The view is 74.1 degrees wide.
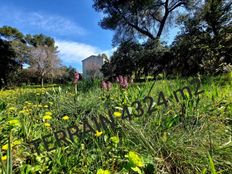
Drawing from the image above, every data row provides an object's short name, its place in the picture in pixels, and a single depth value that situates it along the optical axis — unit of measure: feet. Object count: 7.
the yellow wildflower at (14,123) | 3.38
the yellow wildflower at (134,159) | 2.31
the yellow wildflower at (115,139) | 2.89
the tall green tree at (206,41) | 20.77
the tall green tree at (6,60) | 37.21
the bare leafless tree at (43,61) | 64.24
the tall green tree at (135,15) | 34.03
